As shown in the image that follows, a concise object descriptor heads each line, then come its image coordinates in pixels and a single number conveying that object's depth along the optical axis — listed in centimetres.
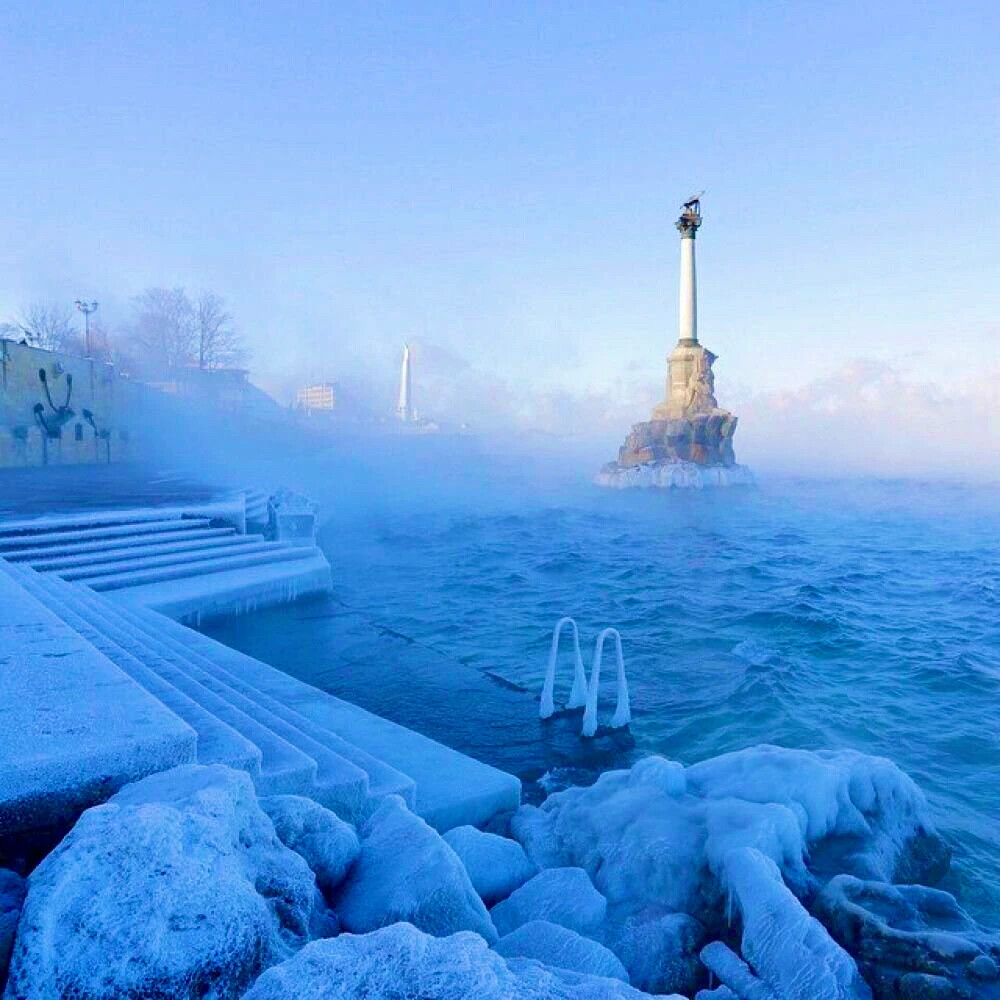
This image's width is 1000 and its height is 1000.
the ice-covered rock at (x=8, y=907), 189
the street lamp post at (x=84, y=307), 3431
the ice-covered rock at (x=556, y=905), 311
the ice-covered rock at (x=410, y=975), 171
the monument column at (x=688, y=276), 5584
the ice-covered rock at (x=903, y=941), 262
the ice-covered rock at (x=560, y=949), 246
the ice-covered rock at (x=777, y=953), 261
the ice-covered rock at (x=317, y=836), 276
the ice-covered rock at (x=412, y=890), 251
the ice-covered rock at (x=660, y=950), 294
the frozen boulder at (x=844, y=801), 403
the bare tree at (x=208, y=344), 5178
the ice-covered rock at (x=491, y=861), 337
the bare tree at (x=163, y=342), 5094
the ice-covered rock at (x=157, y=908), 176
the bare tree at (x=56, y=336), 4706
